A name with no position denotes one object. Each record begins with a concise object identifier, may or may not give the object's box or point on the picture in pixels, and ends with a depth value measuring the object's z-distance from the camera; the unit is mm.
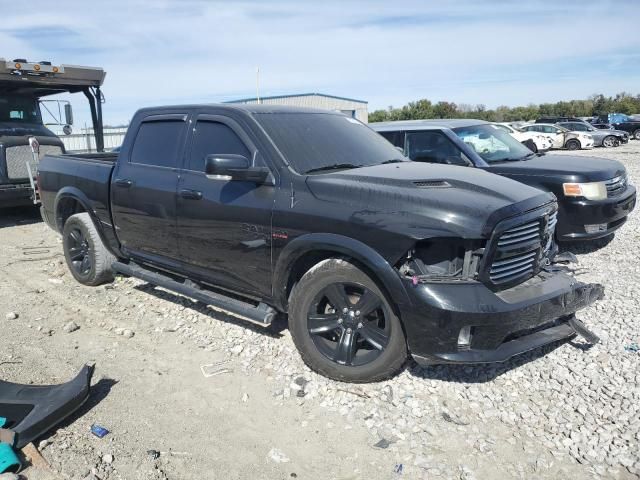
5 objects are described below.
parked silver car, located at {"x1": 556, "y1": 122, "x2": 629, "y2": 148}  28828
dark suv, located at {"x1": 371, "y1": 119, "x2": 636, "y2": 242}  6434
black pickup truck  3248
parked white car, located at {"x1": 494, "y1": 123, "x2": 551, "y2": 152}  26539
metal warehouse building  43594
